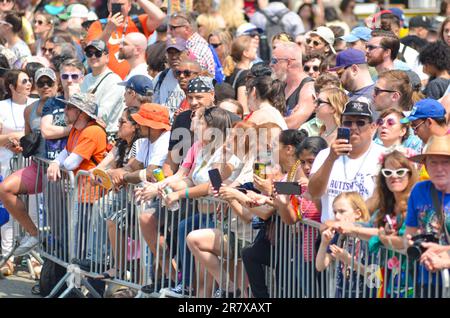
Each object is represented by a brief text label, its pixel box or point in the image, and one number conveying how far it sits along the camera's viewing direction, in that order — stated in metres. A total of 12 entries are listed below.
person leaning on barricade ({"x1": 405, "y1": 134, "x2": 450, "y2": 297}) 12.66
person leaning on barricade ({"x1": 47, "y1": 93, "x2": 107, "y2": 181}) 20.98
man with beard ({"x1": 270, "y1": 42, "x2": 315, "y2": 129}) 21.05
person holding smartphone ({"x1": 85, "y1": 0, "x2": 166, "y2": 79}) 27.53
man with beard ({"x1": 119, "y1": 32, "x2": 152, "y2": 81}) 26.14
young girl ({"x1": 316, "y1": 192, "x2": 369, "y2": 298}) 14.23
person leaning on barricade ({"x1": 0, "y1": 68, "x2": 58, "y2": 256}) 22.58
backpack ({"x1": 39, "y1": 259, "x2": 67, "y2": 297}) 21.42
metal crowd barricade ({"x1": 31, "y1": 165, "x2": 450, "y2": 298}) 13.87
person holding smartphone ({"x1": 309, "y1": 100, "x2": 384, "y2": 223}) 15.65
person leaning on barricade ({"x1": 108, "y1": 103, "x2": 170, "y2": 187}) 19.70
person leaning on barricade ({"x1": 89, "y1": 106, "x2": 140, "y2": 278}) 19.47
